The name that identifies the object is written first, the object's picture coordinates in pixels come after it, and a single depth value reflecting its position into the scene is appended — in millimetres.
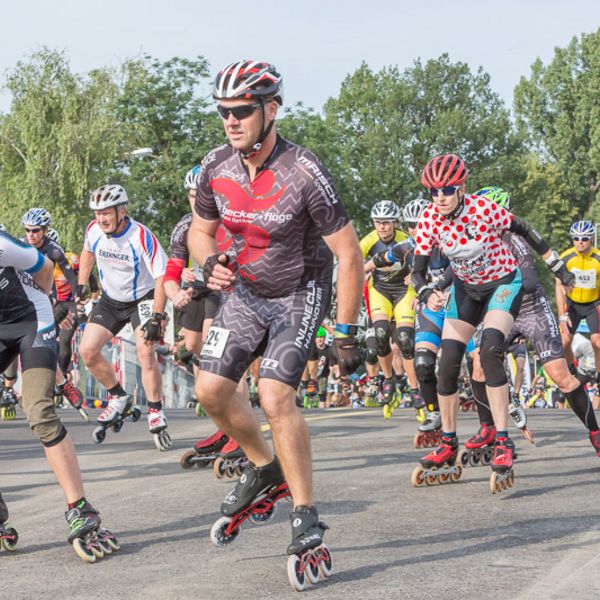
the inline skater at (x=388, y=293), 15445
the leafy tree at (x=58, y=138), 43781
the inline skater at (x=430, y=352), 11133
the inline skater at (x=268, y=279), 6152
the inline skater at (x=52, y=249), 15664
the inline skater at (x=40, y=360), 6668
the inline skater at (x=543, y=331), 10516
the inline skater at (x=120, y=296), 12430
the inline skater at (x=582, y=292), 20172
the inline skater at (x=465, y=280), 9305
